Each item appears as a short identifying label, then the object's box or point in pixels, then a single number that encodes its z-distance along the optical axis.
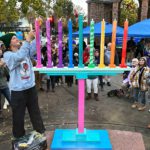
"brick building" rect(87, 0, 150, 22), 10.24
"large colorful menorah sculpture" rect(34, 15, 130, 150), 2.07
